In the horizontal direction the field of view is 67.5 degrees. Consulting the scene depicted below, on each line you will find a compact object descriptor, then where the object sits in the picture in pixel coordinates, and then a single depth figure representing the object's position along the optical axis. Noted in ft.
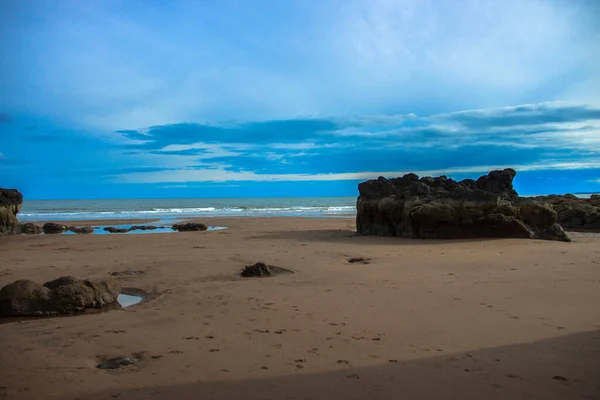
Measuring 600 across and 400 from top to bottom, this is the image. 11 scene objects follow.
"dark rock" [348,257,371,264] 38.31
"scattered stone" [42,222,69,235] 78.96
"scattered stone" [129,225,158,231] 85.10
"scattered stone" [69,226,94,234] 77.69
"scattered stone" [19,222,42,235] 74.08
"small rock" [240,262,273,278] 31.32
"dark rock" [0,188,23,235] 68.23
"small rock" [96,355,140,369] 14.82
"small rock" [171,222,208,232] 80.26
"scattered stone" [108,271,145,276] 32.07
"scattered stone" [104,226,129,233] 78.89
